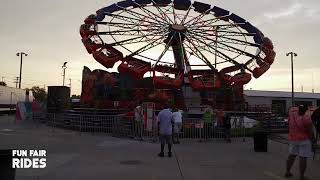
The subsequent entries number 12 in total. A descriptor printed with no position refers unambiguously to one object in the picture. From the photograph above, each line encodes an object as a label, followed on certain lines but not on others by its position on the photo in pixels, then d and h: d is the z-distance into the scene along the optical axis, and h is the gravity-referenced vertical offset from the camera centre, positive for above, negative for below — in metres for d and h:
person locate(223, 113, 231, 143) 12.78 -1.11
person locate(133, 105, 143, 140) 12.63 -0.99
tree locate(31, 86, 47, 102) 68.87 +2.12
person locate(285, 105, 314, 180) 6.06 -0.72
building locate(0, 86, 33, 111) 29.19 +0.31
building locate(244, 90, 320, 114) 59.28 +1.54
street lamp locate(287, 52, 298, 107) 41.41 +7.71
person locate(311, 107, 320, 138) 8.27 -0.41
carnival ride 20.43 +4.81
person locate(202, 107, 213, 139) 13.43 -1.06
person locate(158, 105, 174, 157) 8.69 -0.88
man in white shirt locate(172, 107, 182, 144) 11.63 -0.87
